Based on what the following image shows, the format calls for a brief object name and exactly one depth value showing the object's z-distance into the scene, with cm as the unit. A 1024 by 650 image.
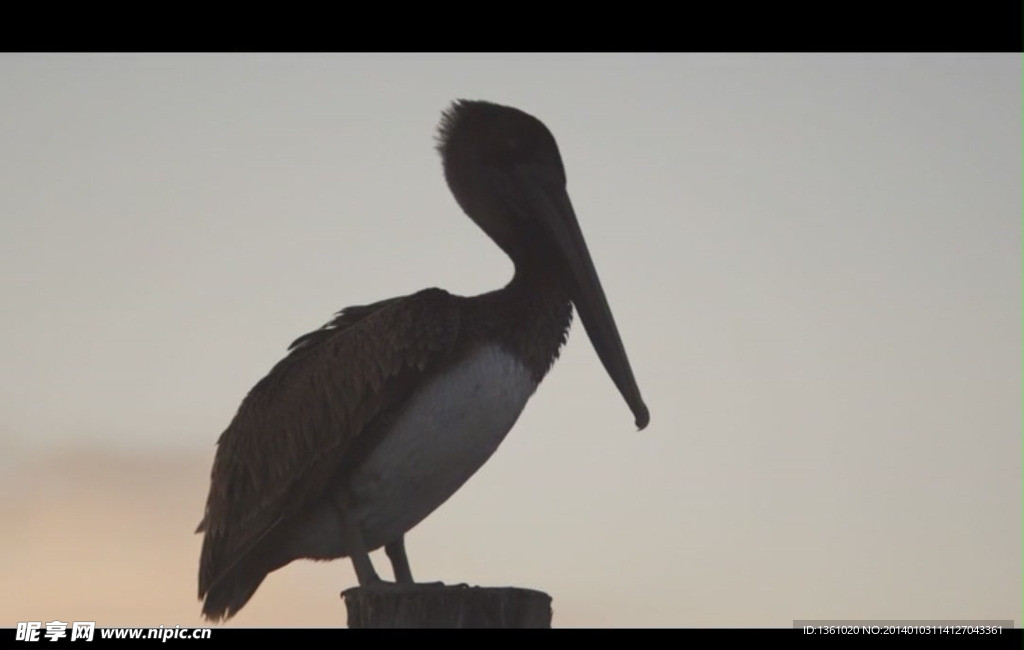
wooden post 1149
